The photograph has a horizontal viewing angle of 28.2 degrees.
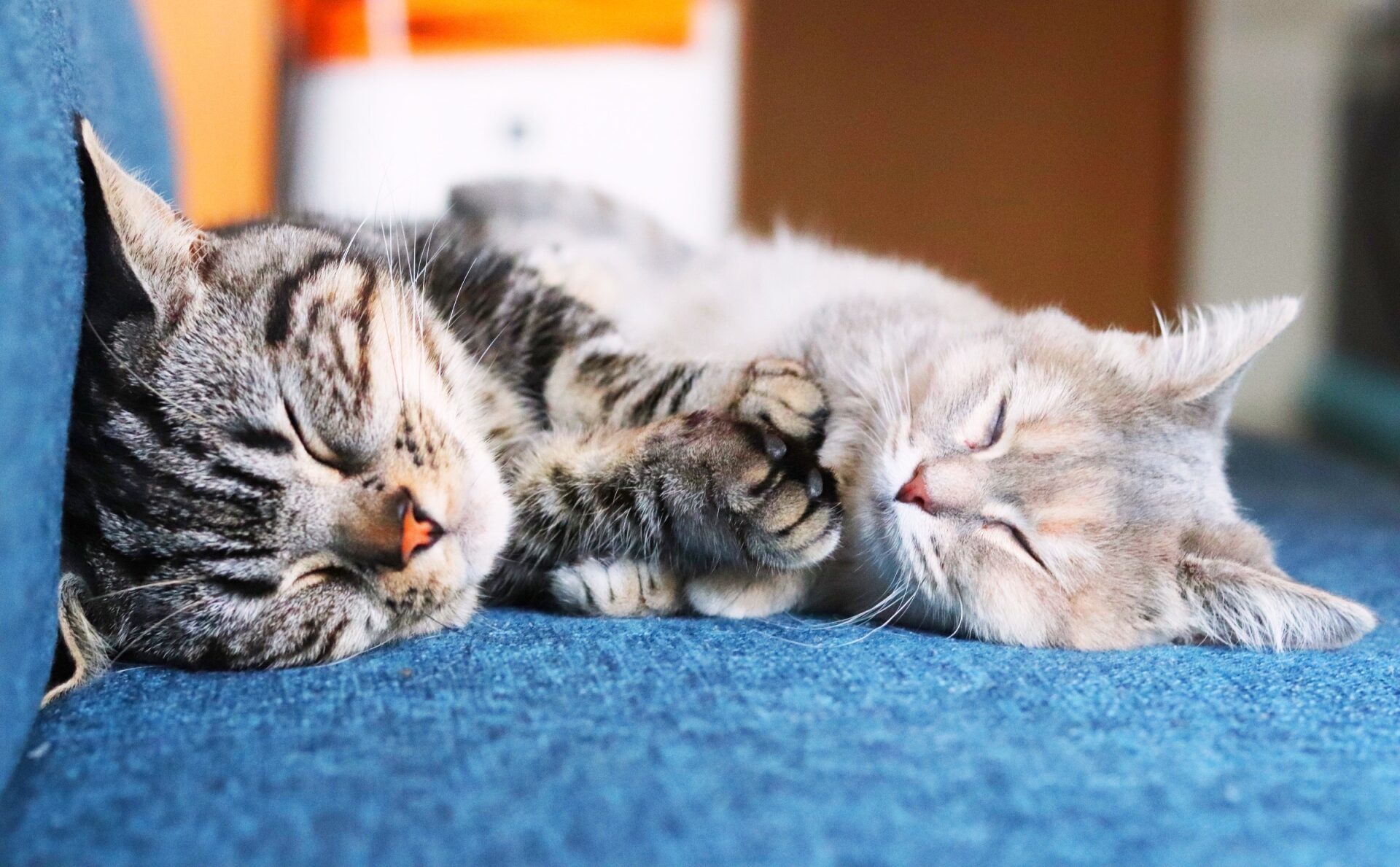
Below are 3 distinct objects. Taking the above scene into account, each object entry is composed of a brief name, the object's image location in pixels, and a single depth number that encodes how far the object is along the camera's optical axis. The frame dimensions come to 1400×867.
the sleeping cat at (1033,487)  0.74
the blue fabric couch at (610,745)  0.61
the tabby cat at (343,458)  0.68
